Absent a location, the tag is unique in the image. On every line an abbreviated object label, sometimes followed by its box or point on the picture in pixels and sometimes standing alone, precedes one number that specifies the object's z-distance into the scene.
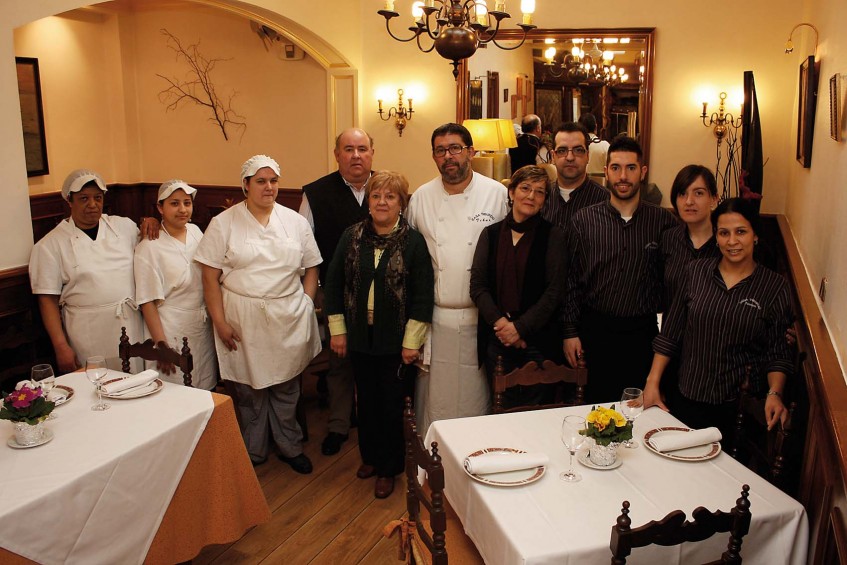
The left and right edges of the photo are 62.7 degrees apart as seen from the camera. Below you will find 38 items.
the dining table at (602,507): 1.67
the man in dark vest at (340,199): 3.66
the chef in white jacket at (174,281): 3.20
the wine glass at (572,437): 1.94
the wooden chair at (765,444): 2.04
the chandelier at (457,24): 3.10
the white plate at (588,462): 1.99
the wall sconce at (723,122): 5.50
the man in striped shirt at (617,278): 2.83
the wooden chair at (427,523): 1.73
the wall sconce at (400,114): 6.17
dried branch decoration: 6.89
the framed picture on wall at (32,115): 5.82
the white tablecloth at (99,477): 1.88
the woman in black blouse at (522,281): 2.90
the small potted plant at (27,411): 2.05
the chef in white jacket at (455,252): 3.14
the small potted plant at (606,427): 1.93
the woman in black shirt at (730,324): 2.27
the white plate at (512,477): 1.88
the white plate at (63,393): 2.41
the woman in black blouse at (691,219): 2.62
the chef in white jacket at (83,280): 3.07
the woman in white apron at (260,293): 3.22
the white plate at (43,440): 2.09
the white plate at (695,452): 2.04
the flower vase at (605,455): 2.00
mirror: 5.65
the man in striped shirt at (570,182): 3.11
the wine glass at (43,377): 2.30
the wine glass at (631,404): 2.08
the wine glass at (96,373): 2.40
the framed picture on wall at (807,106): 3.41
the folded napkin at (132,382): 2.50
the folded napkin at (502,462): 1.92
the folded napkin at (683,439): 2.07
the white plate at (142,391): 2.47
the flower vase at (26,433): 2.09
